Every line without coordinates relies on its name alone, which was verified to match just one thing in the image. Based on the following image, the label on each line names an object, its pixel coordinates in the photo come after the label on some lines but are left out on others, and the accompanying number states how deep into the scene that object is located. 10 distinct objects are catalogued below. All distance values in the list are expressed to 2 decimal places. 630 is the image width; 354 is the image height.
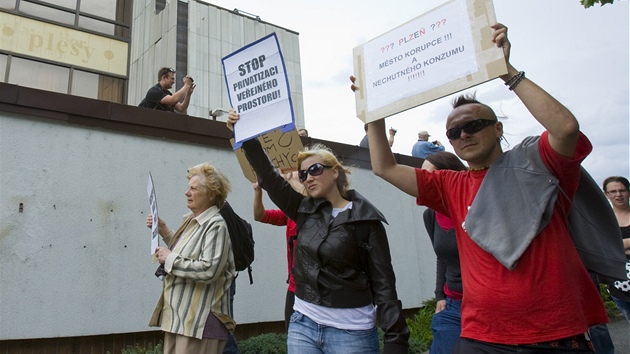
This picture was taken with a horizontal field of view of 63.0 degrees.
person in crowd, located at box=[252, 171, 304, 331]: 4.02
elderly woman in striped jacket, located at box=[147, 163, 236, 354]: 3.45
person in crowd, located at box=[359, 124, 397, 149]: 9.71
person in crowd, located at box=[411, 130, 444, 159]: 10.53
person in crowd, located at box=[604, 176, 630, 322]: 5.03
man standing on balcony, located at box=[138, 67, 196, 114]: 7.38
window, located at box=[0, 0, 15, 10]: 12.38
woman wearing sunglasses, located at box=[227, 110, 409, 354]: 2.79
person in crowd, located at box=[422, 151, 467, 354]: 3.57
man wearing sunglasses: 1.98
